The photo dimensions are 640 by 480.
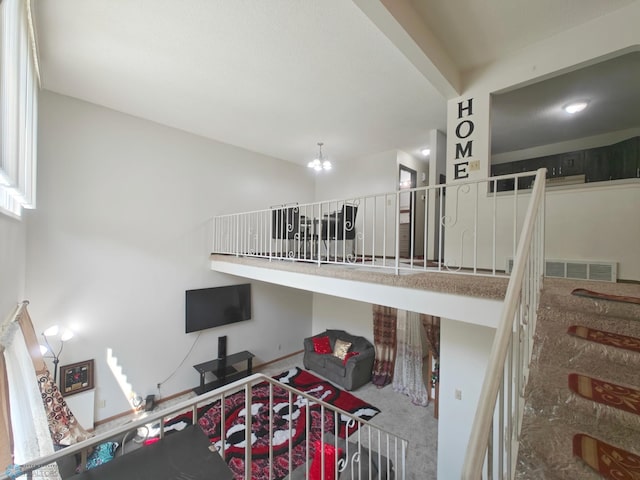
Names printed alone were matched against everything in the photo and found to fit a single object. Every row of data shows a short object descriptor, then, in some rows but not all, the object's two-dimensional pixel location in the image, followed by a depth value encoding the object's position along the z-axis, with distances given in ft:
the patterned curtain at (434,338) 13.88
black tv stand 14.89
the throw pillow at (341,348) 17.47
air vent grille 7.39
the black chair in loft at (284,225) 13.32
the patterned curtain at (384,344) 17.07
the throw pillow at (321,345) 18.33
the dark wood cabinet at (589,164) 11.35
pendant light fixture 15.05
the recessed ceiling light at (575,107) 11.07
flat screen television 15.24
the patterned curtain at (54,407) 8.71
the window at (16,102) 4.64
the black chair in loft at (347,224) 12.94
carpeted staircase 2.87
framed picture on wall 11.41
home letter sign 9.37
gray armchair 16.17
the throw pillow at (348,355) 16.78
